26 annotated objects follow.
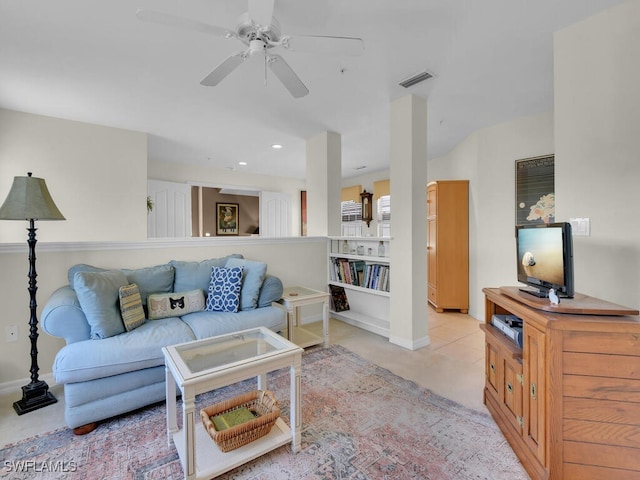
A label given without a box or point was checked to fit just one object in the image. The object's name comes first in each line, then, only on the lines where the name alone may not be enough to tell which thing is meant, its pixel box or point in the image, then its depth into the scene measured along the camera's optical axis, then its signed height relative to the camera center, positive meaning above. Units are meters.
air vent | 2.55 +1.40
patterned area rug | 1.46 -1.14
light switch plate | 1.91 +0.06
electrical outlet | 2.22 -0.68
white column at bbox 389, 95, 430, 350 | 2.95 +0.19
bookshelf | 3.34 -0.48
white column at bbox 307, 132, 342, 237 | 4.05 +0.78
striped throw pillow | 2.13 -0.49
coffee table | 1.34 -0.68
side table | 2.87 -0.68
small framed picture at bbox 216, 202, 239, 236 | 7.00 +0.49
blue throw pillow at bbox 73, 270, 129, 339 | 1.98 -0.43
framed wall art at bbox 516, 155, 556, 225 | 3.25 +0.52
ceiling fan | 1.48 +1.11
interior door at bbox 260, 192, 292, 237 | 6.80 +0.58
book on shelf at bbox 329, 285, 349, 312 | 3.97 -0.82
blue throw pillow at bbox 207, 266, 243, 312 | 2.64 -0.47
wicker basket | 1.47 -0.96
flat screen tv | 1.38 -0.12
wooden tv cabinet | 1.22 -0.66
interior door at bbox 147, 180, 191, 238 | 5.41 +0.57
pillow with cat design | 2.42 -0.54
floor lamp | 1.97 +0.16
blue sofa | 1.75 -0.67
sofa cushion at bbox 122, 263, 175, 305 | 2.49 -0.33
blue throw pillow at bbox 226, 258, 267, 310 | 2.71 -0.41
